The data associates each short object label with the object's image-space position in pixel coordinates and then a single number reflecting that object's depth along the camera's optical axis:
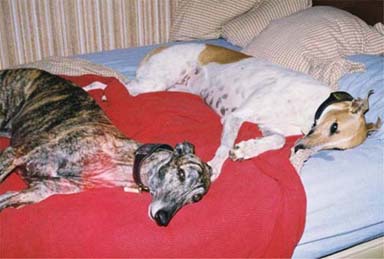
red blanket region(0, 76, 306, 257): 1.66
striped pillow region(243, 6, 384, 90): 2.82
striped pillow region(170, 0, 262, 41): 3.68
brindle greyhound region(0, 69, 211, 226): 1.84
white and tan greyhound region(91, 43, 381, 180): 2.24
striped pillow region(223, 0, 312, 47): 3.52
